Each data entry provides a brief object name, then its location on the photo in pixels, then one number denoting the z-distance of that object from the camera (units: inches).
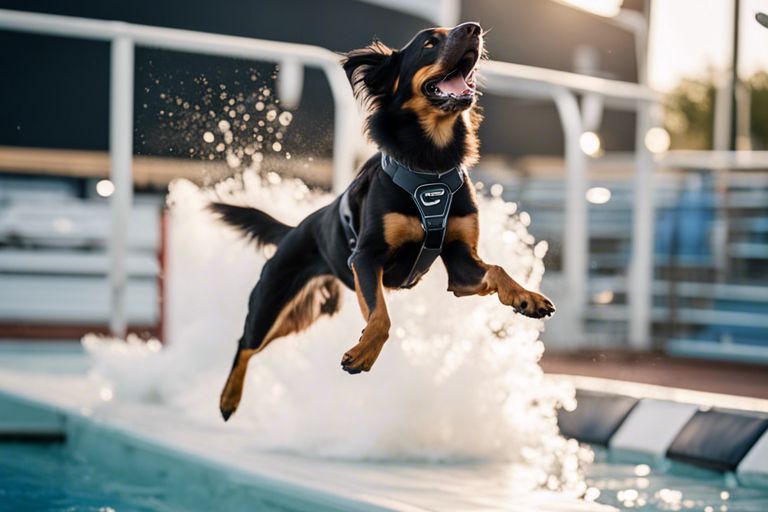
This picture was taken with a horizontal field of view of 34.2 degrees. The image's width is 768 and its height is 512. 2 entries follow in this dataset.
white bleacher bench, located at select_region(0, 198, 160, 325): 422.6
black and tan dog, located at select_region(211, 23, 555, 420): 126.6
